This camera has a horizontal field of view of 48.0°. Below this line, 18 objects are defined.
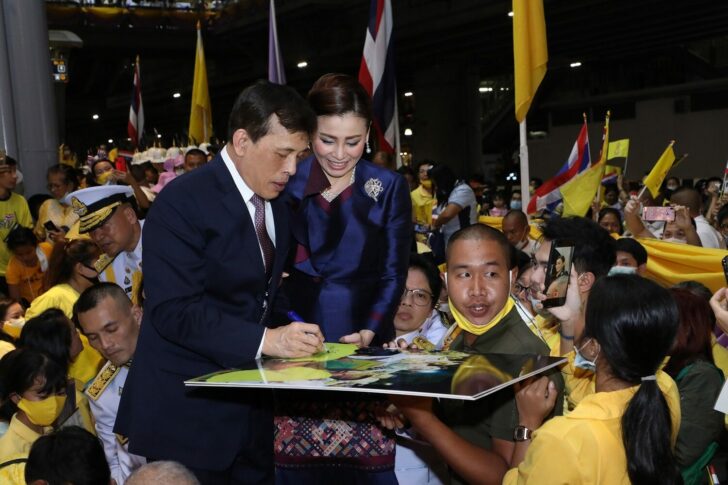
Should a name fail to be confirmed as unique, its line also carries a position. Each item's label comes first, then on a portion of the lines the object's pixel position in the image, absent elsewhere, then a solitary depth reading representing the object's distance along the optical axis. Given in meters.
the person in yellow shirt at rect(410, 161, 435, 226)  10.46
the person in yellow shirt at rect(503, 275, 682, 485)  2.28
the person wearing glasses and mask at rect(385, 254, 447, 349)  4.41
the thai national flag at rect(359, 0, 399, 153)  8.84
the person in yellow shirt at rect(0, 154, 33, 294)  8.07
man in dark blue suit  2.58
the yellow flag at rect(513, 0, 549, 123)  7.34
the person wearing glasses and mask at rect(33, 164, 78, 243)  6.69
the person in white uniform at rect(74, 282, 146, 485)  3.97
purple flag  11.20
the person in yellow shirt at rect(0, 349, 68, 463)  3.90
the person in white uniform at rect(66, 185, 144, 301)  4.85
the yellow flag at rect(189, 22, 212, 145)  12.58
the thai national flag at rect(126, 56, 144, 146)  14.49
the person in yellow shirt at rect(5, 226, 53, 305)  7.54
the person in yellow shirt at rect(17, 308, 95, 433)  4.33
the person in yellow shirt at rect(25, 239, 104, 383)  5.10
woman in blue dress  3.20
